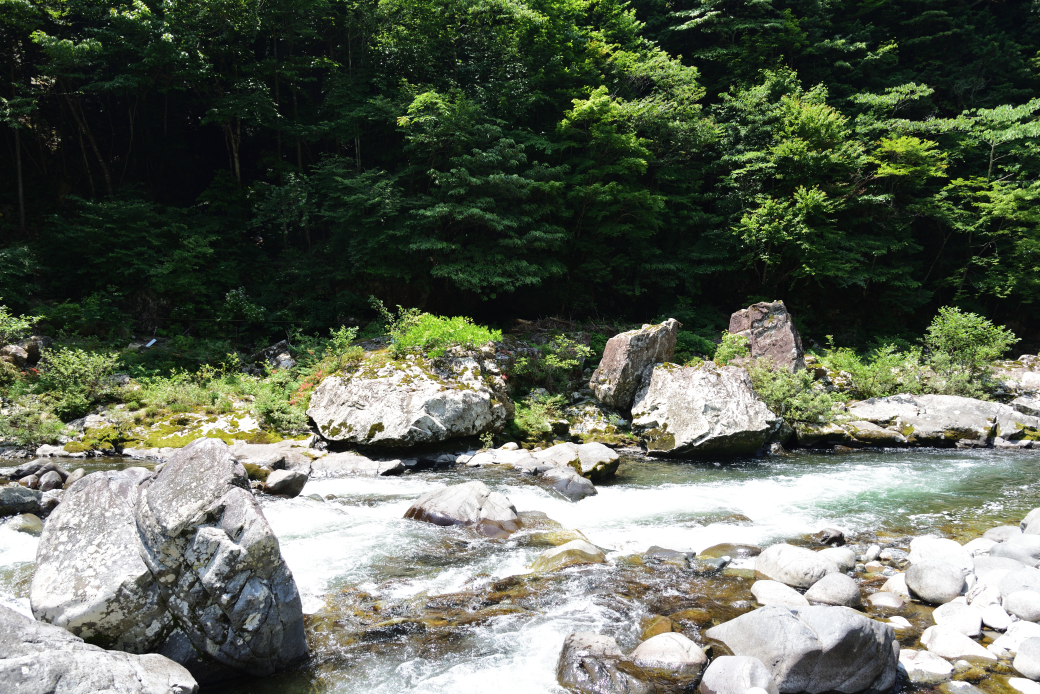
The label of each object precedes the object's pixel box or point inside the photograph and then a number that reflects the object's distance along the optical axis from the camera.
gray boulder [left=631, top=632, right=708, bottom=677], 4.06
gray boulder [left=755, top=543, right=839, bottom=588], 5.62
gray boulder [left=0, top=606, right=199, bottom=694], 2.74
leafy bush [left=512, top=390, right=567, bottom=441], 12.34
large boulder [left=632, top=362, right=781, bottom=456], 11.32
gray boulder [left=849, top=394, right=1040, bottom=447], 12.87
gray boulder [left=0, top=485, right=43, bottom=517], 6.94
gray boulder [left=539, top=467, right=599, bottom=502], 8.93
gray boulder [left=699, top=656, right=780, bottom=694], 3.71
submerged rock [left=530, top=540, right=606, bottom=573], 5.91
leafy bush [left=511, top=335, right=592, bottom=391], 13.94
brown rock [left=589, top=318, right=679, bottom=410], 13.02
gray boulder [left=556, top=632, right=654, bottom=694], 3.85
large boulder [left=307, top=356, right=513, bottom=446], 10.48
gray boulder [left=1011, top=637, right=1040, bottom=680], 4.07
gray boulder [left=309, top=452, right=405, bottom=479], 9.84
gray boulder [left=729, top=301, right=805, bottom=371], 14.22
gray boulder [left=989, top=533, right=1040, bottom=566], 5.84
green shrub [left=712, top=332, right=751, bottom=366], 14.06
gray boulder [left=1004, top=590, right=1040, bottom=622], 4.73
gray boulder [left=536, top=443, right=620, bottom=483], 9.88
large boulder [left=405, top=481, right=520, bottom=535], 7.20
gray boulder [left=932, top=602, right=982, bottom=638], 4.63
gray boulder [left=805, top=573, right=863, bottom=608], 5.20
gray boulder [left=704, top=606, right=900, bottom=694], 3.88
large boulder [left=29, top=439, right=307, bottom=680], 3.66
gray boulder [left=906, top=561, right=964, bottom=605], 5.25
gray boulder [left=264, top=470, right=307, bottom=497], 8.21
